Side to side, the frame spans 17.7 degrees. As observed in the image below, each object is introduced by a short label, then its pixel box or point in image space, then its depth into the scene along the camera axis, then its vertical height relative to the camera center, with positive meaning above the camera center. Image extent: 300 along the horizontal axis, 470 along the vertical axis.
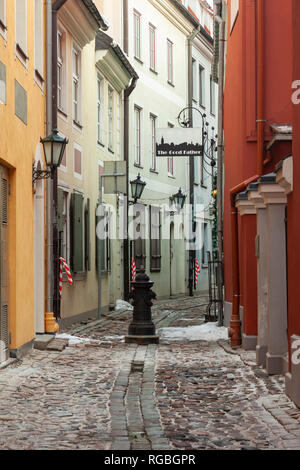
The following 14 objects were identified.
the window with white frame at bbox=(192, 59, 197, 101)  35.62 +6.62
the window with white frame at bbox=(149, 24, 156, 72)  30.36 +6.67
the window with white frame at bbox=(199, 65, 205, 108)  36.81 +6.54
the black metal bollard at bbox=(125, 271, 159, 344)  14.80 -0.91
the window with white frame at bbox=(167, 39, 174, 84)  32.47 +6.55
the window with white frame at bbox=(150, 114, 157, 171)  30.11 +3.62
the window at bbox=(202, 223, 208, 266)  36.67 +0.41
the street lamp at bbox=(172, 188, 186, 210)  30.28 +1.80
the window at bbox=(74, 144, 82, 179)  19.16 +1.91
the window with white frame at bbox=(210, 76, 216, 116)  38.47 +6.28
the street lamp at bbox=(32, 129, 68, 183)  13.53 +1.51
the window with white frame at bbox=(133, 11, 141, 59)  28.48 +6.63
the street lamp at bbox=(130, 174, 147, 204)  19.55 +1.39
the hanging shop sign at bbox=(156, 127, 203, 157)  17.66 +2.10
